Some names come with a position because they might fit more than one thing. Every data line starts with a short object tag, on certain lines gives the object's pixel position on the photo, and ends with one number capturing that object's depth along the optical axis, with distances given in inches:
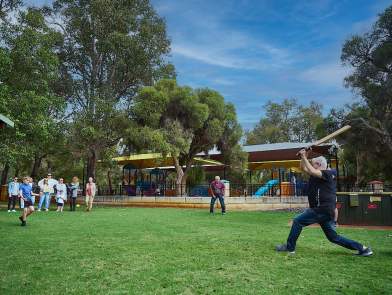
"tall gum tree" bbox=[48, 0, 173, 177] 1092.5
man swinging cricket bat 281.0
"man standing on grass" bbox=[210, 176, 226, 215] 722.8
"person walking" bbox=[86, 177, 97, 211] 848.4
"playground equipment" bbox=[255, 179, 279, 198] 1055.0
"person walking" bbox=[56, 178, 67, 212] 829.2
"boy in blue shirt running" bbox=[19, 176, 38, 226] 497.6
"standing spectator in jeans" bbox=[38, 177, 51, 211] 830.5
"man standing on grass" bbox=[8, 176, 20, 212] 818.8
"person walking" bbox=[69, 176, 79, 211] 867.4
